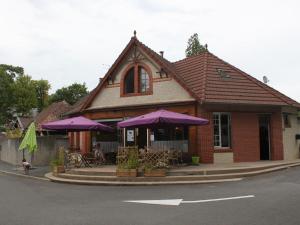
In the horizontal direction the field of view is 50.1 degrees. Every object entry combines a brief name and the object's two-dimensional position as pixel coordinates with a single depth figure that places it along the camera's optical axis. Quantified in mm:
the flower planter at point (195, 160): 14586
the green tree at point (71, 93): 49199
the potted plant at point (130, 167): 11998
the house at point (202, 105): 15340
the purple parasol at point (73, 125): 14609
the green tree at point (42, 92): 51194
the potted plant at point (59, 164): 14087
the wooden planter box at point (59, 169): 14063
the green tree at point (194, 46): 30285
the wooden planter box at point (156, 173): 11824
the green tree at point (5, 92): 41981
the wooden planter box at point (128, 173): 11986
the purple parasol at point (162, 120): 12462
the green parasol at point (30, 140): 16001
